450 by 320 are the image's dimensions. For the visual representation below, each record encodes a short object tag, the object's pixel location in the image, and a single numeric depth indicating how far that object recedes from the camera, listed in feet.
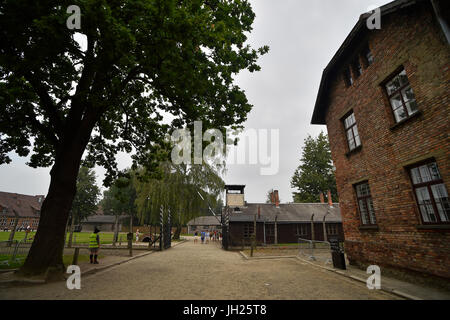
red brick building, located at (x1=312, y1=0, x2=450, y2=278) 19.79
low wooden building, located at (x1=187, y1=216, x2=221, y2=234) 183.09
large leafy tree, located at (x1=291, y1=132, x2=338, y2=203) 116.78
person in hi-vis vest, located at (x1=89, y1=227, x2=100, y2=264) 33.35
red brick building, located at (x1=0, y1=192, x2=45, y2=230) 181.16
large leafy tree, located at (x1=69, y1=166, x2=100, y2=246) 91.76
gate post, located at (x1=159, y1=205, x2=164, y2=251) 60.40
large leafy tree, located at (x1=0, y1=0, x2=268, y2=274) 16.24
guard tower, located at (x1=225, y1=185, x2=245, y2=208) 80.02
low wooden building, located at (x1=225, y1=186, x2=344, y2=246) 77.05
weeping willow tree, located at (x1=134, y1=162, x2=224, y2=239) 73.00
